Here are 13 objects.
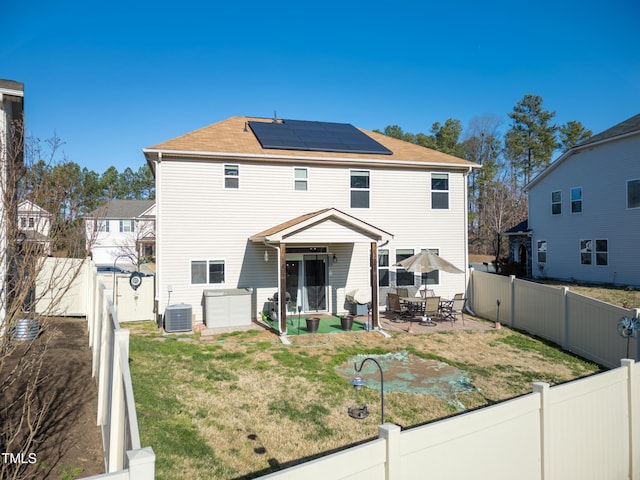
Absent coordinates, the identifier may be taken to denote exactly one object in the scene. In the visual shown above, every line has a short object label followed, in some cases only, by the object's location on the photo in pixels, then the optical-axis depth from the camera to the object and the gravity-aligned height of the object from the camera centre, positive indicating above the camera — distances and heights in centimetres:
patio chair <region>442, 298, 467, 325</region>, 1468 -235
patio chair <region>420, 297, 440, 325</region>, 1395 -196
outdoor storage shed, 1324 -192
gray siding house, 1898 +193
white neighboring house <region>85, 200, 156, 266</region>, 4053 +201
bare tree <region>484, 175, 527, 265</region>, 3624 +384
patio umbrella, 1379 -51
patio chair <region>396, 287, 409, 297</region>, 1588 -167
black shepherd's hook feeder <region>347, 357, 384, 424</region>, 610 -248
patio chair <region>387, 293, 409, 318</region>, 1449 -204
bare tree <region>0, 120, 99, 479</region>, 415 -47
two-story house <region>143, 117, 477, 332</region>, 1355 +130
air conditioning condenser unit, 1266 -213
